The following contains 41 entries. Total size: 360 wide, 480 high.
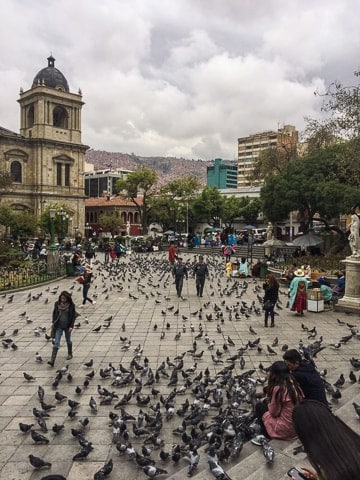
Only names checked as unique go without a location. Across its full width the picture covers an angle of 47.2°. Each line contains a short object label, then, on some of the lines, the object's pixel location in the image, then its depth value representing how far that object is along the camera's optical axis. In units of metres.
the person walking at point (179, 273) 15.64
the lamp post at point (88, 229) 65.89
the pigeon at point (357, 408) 5.03
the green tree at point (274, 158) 33.74
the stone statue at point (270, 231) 28.89
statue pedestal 13.17
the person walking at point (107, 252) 28.11
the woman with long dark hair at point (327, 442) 1.70
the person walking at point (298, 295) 12.46
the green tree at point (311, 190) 22.86
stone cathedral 52.03
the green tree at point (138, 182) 48.75
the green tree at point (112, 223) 56.00
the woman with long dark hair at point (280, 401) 4.42
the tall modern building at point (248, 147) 110.31
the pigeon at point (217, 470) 4.02
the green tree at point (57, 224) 43.09
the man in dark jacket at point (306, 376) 4.59
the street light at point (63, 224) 39.45
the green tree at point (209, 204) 51.25
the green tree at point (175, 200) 50.75
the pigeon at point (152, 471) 4.36
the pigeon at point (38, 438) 5.14
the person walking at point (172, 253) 22.98
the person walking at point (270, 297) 11.17
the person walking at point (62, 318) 8.28
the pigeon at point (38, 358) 8.34
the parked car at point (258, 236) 42.88
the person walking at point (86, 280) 13.80
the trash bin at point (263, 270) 21.08
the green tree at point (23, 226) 40.24
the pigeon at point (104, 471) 4.34
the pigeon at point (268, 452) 4.20
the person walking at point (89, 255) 23.86
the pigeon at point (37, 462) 4.57
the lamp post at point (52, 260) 21.81
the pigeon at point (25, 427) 5.40
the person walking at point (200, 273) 15.43
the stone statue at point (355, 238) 13.34
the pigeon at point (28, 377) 7.21
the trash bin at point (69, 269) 22.47
